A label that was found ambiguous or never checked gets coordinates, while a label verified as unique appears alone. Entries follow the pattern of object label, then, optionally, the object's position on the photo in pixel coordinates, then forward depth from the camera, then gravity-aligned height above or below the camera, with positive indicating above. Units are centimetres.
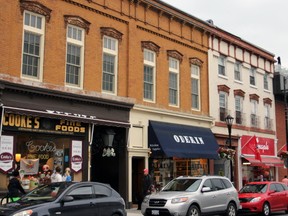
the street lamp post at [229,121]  2192 +213
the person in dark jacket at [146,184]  1872 -103
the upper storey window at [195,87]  2519 +454
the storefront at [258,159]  2888 +18
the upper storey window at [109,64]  1986 +465
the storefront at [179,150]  2112 +59
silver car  1430 -132
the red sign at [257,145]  2909 +119
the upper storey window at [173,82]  2364 +454
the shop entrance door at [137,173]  2136 -61
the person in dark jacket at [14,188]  1391 -91
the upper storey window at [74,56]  1825 +464
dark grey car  1033 -109
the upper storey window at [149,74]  2208 +464
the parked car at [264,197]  1792 -158
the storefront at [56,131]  1548 +123
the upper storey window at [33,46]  1658 +464
